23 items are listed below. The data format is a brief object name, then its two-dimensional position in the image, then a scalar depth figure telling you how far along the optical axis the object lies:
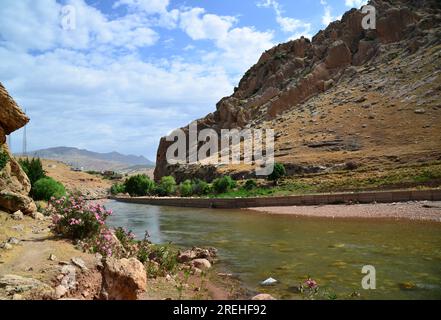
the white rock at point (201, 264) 14.54
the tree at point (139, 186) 100.94
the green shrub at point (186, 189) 77.88
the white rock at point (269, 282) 11.84
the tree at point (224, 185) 67.91
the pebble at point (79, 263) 9.63
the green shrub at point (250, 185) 63.31
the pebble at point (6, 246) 10.82
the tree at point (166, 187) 89.19
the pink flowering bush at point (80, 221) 13.16
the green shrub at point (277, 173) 62.03
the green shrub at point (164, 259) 13.06
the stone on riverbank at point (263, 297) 8.69
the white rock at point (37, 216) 18.05
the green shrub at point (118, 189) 107.78
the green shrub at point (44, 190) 33.19
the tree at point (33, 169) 37.53
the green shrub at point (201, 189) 73.99
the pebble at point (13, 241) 11.62
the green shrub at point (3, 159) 16.86
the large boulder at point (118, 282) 8.24
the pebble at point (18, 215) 16.19
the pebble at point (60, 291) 7.40
